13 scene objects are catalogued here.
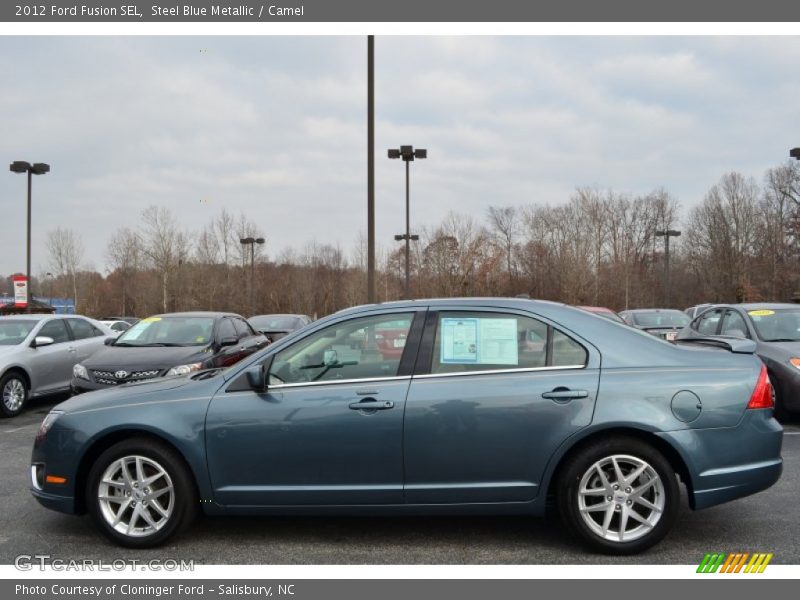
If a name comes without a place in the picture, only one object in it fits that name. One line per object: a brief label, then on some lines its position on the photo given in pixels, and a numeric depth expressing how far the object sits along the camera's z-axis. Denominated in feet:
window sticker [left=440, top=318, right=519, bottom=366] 13.83
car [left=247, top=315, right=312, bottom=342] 51.88
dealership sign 85.81
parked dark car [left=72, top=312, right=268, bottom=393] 26.73
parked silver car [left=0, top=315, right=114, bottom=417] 32.86
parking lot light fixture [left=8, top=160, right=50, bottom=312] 85.87
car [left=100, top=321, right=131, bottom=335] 93.41
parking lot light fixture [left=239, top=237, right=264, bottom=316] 147.41
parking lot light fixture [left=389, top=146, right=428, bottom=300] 75.72
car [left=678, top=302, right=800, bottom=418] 26.78
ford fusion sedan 13.12
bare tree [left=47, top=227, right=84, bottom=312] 196.65
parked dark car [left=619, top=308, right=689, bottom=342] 51.01
